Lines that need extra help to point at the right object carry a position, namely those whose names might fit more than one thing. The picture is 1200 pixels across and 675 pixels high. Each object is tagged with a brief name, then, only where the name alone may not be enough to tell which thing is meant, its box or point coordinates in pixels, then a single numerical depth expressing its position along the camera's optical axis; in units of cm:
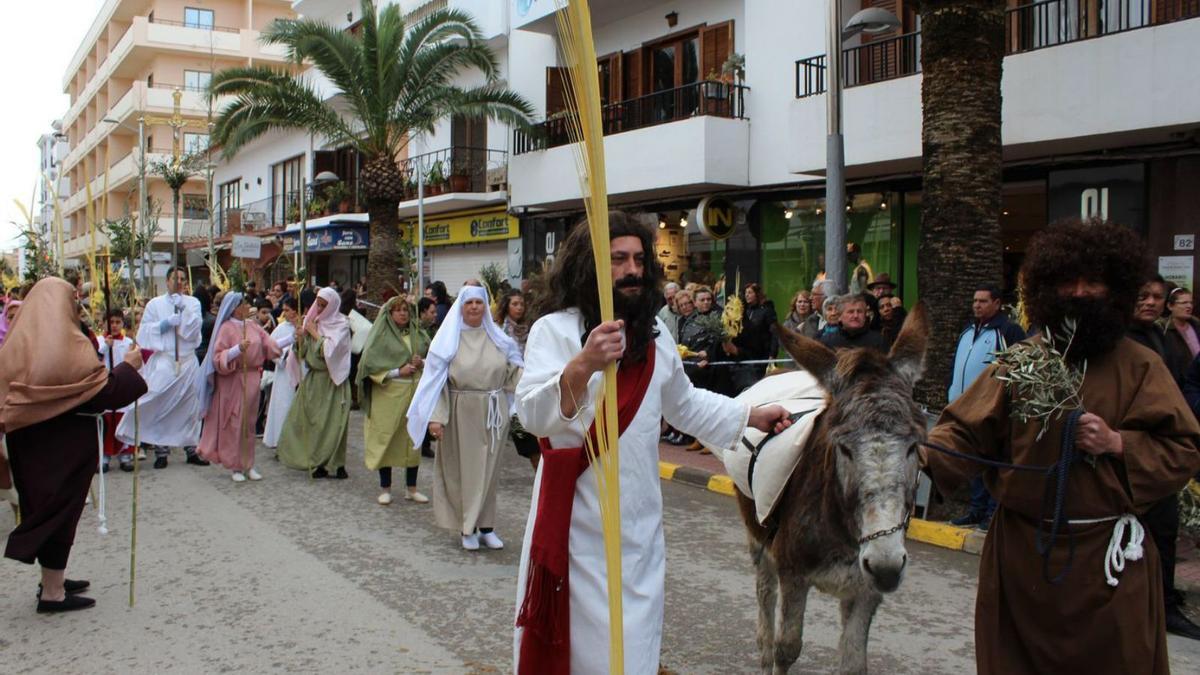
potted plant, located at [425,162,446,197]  2478
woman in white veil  731
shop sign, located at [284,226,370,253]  2941
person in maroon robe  551
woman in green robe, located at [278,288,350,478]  1003
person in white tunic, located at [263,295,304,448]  1130
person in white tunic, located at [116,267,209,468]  1051
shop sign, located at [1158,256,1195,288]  1165
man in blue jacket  760
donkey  329
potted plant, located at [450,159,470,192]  2441
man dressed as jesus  309
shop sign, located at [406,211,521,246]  2386
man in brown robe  307
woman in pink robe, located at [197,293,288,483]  1004
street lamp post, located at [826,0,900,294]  1062
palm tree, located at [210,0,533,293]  2053
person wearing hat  1120
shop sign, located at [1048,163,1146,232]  1229
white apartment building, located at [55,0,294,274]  4672
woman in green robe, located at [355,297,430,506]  896
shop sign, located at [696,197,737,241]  1703
